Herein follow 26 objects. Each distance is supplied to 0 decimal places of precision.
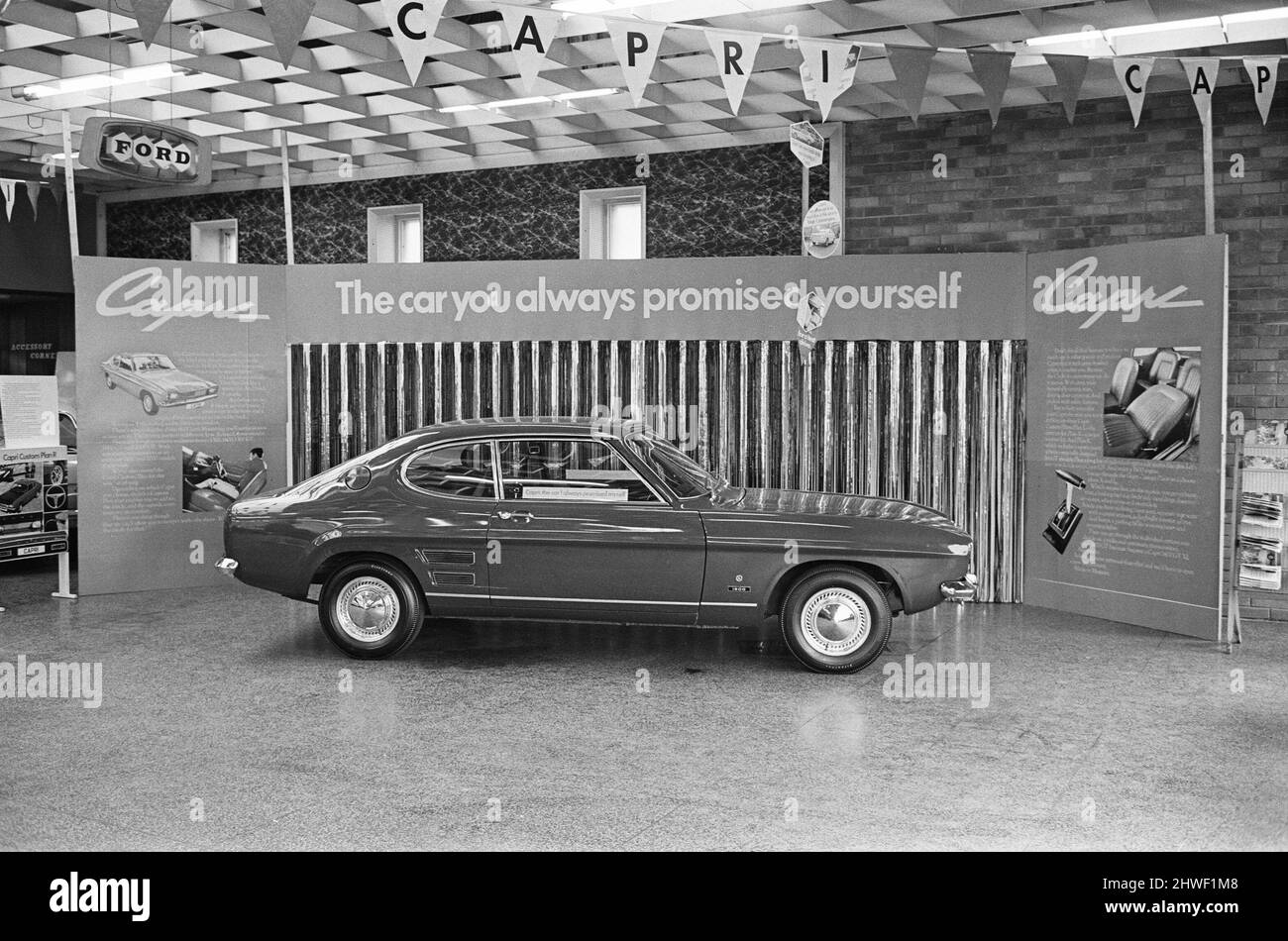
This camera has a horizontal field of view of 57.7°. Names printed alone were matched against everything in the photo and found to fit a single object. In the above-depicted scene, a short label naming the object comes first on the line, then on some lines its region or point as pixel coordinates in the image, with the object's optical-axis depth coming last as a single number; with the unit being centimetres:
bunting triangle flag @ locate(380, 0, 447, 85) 631
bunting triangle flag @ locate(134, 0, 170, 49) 575
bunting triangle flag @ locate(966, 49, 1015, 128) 732
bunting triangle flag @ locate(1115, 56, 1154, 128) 711
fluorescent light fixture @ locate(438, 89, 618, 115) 942
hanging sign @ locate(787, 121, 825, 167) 961
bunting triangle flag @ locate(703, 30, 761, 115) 695
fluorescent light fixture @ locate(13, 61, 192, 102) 913
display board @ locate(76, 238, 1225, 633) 774
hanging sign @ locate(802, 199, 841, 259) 993
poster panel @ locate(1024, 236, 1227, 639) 749
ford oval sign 748
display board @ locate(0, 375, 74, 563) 854
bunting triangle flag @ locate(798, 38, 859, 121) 709
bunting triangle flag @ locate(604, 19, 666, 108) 682
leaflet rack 780
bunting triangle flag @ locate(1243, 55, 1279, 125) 709
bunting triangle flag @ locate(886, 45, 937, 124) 729
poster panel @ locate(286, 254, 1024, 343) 883
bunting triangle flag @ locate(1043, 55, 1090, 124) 720
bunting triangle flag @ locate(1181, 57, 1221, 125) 715
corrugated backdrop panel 888
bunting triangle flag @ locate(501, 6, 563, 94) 664
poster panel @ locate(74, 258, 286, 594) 887
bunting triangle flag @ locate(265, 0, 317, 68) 607
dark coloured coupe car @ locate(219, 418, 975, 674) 653
